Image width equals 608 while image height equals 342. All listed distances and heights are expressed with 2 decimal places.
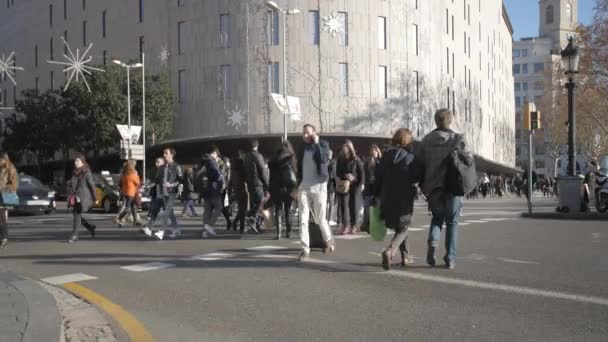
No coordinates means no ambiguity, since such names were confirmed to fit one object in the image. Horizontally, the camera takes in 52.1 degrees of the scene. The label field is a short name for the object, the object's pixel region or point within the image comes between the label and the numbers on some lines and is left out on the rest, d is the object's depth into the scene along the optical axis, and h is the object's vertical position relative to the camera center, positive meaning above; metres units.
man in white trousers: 9.01 -0.04
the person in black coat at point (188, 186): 13.73 -0.16
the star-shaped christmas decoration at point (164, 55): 41.88 +8.38
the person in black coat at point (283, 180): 11.02 -0.03
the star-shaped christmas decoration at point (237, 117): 38.50 +3.84
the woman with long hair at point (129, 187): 15.21 -0.19
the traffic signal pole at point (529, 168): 17.32 +0.26
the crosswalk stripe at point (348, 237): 11.80 -1.13
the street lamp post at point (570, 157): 16.70 +0.56
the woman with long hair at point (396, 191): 7.66 -0.16
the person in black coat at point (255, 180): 12.80 -0.03
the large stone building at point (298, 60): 37.97 +7.51
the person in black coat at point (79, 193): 11.86 -0.26
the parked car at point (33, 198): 22.50 -0.67
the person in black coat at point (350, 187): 12.34 -0.18
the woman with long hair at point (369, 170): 12.62 +0.18
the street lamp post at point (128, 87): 29.53 +5.08
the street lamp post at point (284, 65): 23.65 +5.32
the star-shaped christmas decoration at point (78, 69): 36.95 +6.86
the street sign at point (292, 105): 23.36 +2.80
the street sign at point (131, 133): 30.55 +2.34
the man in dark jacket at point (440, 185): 7.70 -0.09
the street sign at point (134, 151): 29.88 +1.35
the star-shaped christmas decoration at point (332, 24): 38.06 +9.44
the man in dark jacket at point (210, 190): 12.66 -0.23
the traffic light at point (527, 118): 17.56 +1.68
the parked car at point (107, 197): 23.19 -0.65
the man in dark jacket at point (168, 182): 12.41 -0.06
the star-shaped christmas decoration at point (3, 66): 38.71 +7.25
